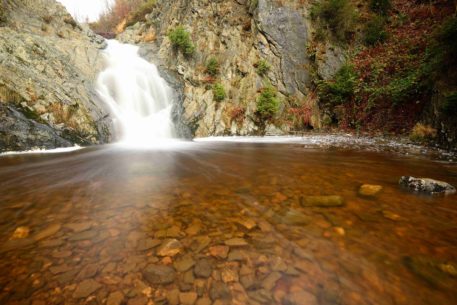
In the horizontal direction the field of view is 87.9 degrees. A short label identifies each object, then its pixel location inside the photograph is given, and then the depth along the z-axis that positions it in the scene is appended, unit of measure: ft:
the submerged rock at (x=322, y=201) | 9.74
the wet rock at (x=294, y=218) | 8.39
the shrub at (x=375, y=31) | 45.10
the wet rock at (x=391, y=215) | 8.49
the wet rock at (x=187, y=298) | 5.12
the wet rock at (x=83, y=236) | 7.50
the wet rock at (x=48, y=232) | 7.61
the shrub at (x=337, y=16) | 49.29
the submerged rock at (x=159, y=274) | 5.72
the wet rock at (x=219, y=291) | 5.26
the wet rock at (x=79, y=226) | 8.04
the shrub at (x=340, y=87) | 42.13
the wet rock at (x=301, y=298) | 5.08
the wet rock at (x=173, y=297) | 5.13
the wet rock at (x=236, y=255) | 6.50
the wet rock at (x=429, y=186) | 10.69
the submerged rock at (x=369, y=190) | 10.75
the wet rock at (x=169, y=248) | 6.79
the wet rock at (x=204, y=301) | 5.12
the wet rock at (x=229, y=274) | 5.75
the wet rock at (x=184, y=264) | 6.15
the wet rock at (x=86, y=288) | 5.25
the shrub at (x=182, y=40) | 55.06
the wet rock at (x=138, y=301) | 5.08
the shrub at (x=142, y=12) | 83.50
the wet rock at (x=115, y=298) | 5.10
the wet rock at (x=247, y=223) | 8.27
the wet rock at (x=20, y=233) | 7.61
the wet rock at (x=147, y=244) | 7.04
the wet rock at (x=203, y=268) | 5.94
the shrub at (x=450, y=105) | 19.77
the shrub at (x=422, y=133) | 24.36
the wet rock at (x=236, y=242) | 7.19
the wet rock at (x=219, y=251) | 6.68
